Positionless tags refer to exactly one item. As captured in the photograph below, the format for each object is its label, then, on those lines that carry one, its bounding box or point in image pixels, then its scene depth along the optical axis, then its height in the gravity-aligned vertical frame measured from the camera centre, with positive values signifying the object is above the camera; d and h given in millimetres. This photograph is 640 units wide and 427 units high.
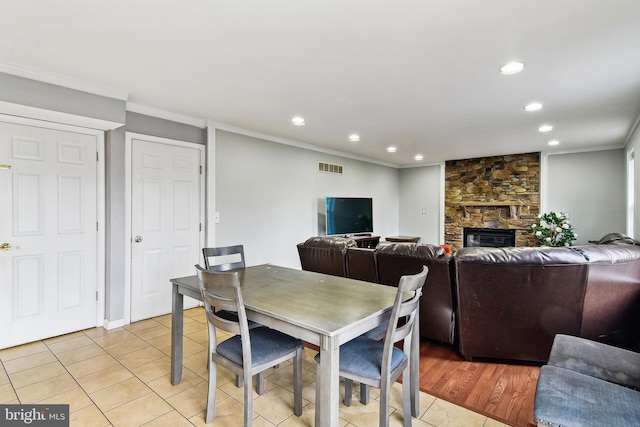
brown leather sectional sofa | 2477 -671
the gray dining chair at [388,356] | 1611 -798
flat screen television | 5887 -92
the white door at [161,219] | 3621 -114
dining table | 1463 -527
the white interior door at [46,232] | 2893 -228
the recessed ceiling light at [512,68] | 2471 +1110
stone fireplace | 6391 +331
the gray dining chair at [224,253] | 2713 -378
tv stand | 6204 -586
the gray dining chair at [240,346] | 1731 -808
